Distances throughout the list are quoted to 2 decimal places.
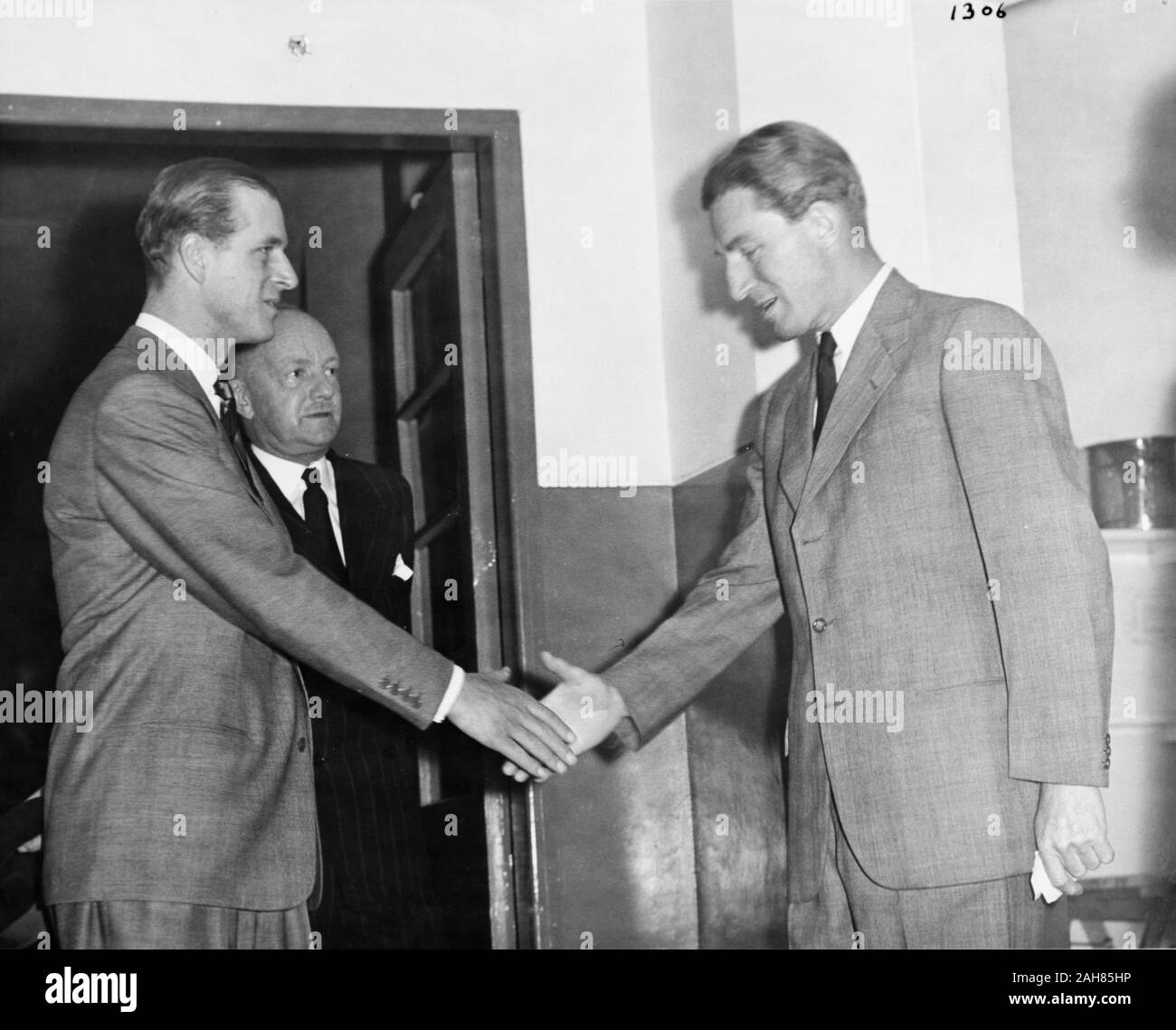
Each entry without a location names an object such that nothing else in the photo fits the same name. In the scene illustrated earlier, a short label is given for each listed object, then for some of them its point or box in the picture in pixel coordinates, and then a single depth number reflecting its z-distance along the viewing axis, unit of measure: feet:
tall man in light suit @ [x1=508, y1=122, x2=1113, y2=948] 6.95
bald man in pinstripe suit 11.78
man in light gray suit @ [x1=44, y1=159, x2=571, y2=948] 7.58
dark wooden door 12.05
